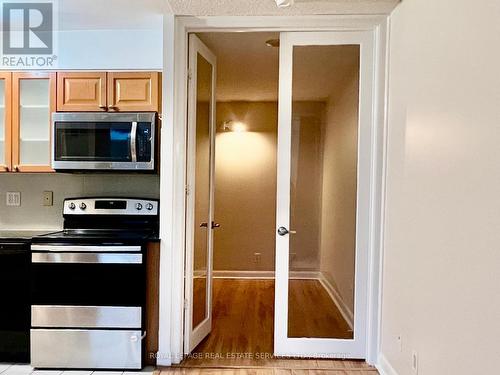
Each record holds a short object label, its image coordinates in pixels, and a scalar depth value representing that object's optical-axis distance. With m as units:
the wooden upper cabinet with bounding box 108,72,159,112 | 2.71
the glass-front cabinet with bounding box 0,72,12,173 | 2.76
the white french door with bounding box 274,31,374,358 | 2.58
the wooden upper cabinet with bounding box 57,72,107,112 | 2.73
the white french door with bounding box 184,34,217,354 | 2.63
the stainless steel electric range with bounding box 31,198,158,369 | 2.43
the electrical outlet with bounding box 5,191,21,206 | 3.07
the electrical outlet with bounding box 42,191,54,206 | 3.06
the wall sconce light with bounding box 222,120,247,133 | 5.11
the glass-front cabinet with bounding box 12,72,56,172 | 2.76
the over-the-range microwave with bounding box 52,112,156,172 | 2.68
